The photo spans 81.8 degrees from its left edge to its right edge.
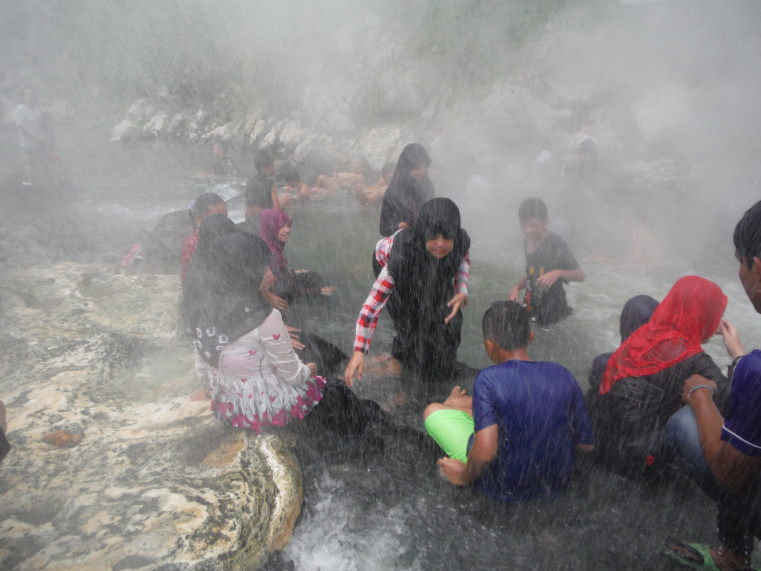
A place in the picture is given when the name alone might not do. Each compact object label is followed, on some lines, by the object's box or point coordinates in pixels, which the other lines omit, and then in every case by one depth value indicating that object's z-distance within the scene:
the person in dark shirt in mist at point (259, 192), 5.31
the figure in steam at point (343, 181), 10.72
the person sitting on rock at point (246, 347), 2.47
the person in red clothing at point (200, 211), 4.12
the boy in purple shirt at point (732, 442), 1.59
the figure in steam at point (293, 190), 6.60
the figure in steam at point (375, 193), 8.91
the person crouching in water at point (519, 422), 2.06
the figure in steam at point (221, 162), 13.03
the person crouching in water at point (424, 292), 2.99
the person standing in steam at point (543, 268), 3.95
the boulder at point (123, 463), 2.00
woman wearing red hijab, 2.28
